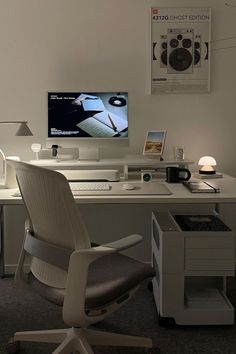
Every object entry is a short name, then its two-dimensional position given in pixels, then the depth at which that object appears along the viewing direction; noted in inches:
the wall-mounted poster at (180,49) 116.6
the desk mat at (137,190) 88.8
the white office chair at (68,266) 59.7
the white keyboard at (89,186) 92.7
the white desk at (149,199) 84.7
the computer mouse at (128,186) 94.2
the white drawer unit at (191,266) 87.6
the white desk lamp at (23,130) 101.4
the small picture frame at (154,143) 112.7
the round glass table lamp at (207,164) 113.7
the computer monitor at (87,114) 116.7
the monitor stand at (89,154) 114.7
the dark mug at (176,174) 104.7
